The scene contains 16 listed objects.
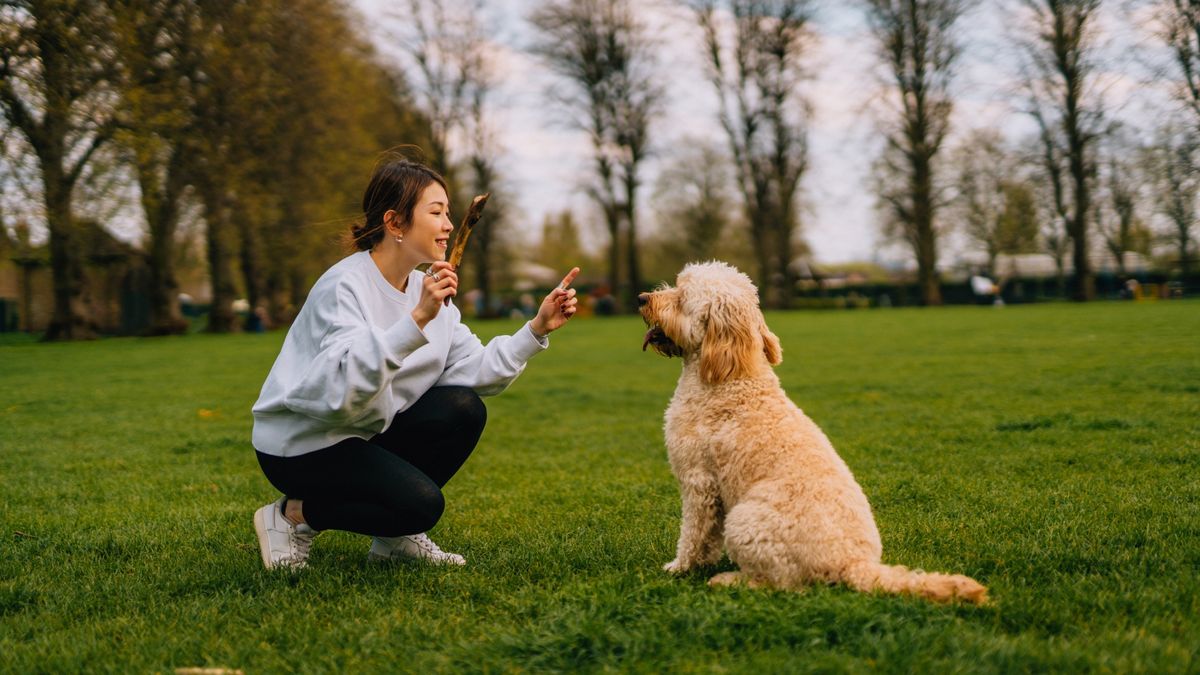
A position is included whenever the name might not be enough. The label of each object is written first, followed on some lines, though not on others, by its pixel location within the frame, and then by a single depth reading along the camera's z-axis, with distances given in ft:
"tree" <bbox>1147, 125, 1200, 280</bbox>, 95.98
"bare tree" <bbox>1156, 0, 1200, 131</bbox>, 93.66
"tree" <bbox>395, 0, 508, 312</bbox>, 146.92
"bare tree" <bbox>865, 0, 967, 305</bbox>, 132.57
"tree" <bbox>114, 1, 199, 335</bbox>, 76.18
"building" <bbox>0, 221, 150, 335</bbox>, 111.24
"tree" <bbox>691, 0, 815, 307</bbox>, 142.10
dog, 11.73
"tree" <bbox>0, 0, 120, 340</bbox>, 64.69
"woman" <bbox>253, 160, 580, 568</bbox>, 12.30
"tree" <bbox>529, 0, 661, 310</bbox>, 150.10
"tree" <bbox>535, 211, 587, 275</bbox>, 272.10
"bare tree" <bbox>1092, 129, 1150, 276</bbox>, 129.08
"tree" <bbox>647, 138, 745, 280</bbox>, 189.74
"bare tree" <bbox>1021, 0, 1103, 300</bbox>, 123.85
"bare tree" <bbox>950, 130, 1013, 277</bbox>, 146.01
